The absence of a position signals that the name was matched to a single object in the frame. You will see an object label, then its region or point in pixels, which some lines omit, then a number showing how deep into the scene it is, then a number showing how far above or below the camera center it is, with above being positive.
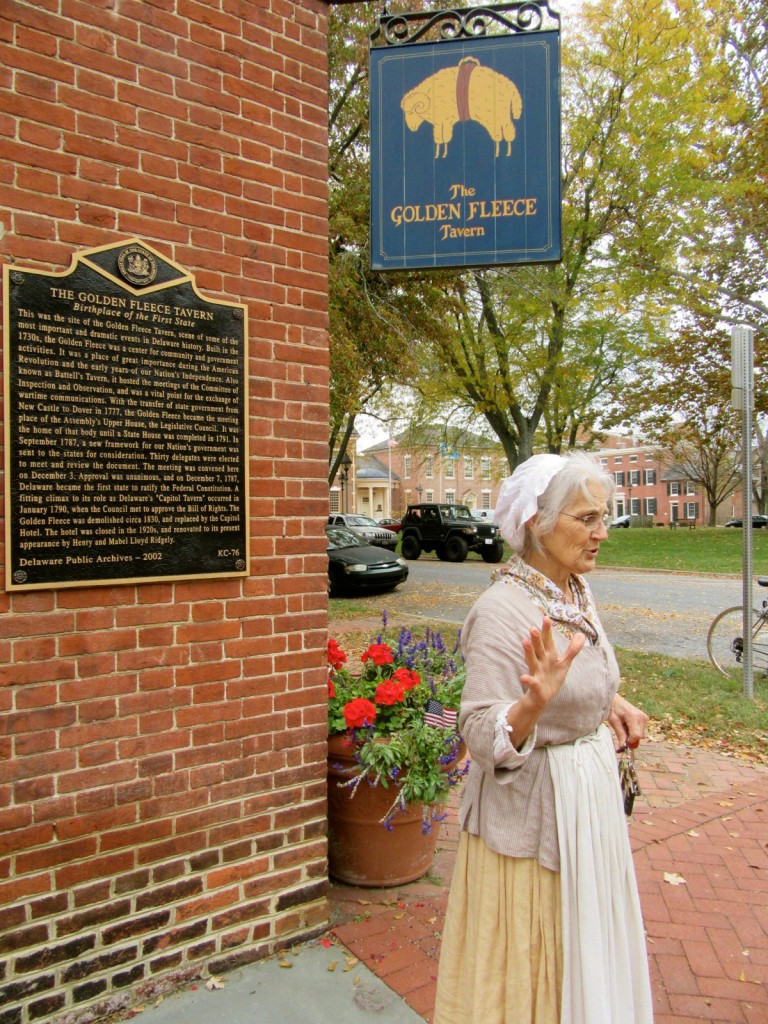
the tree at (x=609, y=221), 15.47 +6.63
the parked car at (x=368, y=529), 23.70 -0.99
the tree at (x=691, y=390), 23.56 +3.78
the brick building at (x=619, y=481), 67.19 +1.32
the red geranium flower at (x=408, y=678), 3.30 -0.82
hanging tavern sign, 3.21 +1.60
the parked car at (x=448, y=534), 22.02 -1.08
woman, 1.77 -0.79
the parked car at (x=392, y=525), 32.03 -1.15
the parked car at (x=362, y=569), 13.62 -1.32
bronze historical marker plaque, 2.27 +0.26
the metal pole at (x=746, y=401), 5.99 +0.82
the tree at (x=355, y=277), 9.73 +3.13
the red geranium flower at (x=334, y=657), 3.46 -0.75
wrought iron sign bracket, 3.27 +2.18
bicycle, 6.67 -1.52
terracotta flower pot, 3.14 -1.49
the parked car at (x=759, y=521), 41.61 -1.35
